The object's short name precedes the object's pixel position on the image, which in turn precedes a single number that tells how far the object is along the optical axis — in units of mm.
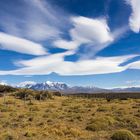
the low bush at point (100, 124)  11459
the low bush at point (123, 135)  9307
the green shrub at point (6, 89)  46947
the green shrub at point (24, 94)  33800
